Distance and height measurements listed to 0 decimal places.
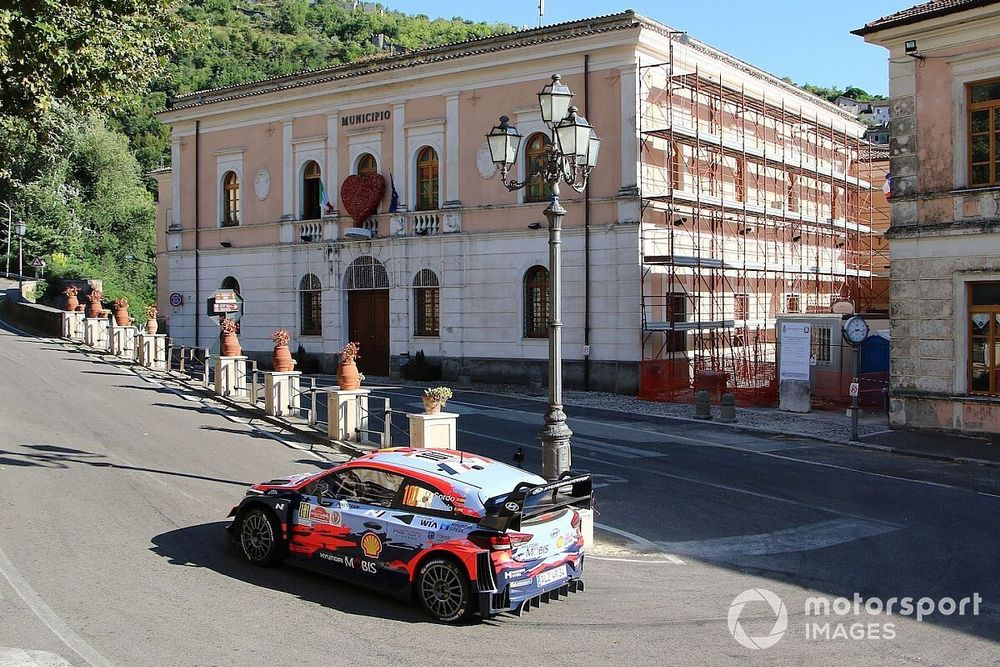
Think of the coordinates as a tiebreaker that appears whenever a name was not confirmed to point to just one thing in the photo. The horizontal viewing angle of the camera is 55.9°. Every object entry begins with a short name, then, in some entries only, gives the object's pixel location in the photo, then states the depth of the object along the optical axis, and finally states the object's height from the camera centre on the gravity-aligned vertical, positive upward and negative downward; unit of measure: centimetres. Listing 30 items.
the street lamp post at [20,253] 4719 +418
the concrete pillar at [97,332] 3441 -20
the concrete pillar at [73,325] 3681 +7
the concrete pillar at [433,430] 1599 -179
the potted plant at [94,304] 3591 +87
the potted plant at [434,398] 1609 -125
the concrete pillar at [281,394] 2194 -159
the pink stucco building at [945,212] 2030 +247
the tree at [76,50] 1677 +517
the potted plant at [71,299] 3722 +110
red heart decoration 3556 +499
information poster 2497 -70
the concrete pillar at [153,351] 3025 -80
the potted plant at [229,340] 2492 -37
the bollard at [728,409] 2353 -213
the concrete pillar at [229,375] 2475 -130
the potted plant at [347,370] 1914 -91
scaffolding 3022 +353
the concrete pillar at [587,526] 1156 -248
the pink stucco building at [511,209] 3042 +431
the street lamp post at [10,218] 6034 +710
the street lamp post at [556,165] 1255 +220
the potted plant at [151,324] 3072 +8
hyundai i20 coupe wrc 880 -204
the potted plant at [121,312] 3312 +51
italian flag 3719 +490
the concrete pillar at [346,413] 1905 -178
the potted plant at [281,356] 2211 -71
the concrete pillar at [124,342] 3253 -53
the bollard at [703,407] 2441 -215
